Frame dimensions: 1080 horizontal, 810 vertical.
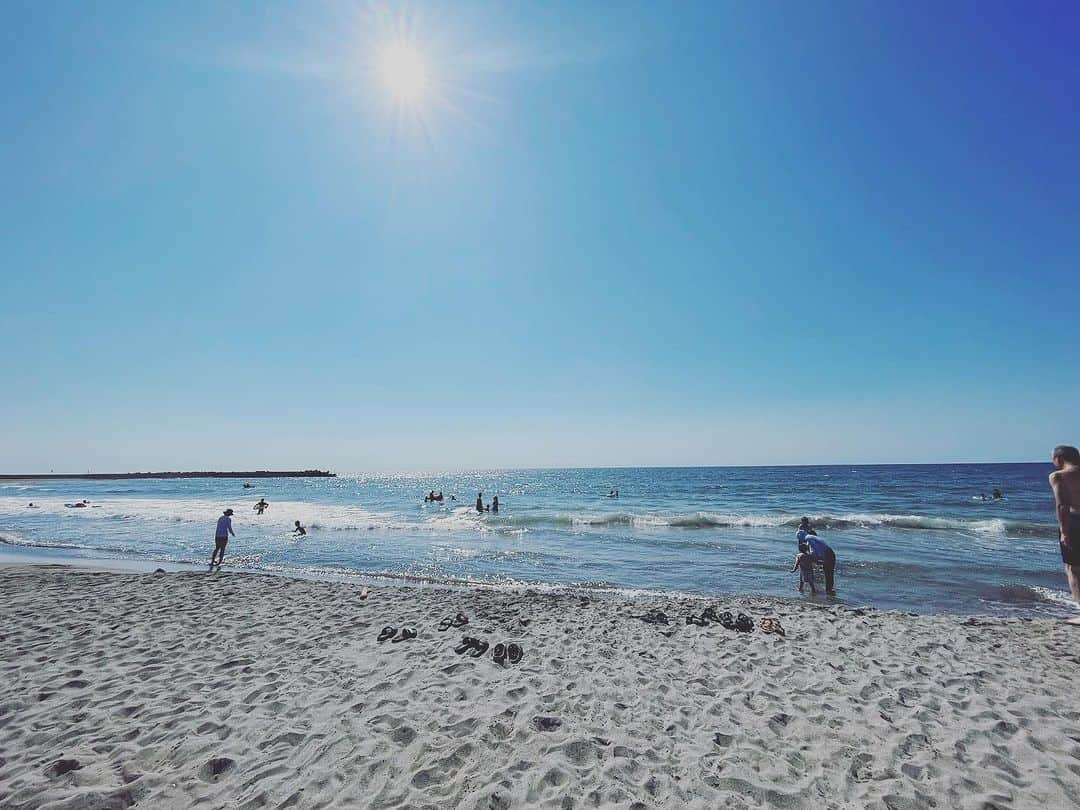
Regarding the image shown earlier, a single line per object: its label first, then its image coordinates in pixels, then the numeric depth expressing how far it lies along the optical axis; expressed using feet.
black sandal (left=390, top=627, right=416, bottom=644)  24.91
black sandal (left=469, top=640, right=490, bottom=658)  22.88
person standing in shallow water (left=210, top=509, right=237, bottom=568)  52.19
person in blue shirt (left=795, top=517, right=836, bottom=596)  40.16
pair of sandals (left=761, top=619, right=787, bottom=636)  26.55
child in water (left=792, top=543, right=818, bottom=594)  40.04
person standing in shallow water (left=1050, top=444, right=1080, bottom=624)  23.79
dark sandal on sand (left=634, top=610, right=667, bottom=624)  28.93
